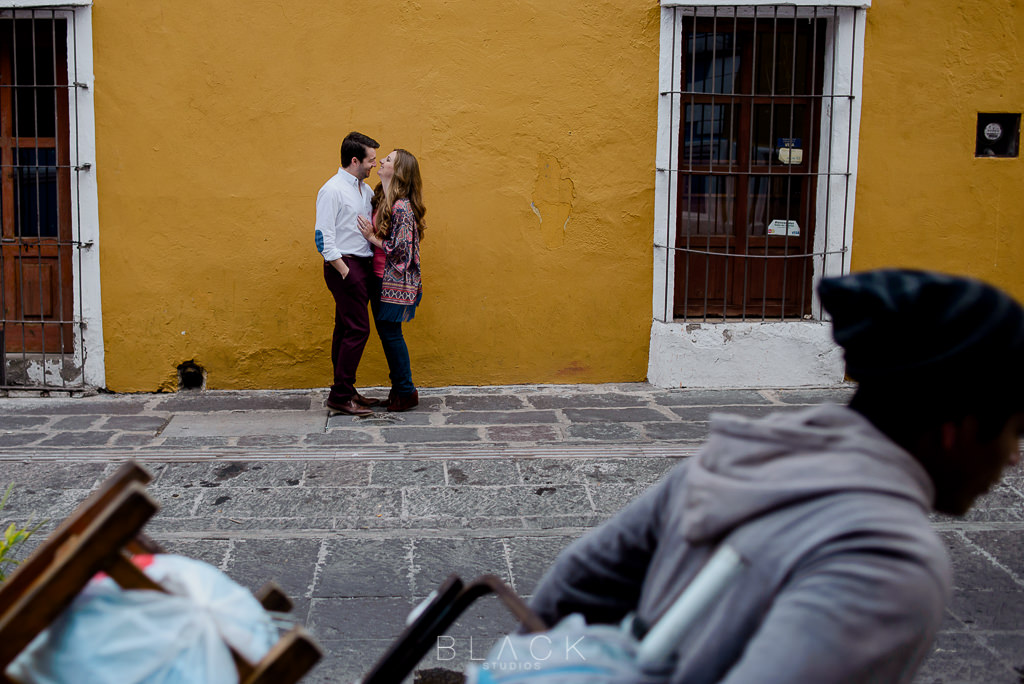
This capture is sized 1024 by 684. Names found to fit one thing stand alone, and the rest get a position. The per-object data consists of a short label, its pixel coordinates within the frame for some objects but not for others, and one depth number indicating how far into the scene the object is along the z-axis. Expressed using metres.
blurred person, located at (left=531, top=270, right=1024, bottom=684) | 1.13
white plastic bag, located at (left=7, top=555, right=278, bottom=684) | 1.41
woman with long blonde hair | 6.18
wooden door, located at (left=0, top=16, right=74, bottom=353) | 6.84
